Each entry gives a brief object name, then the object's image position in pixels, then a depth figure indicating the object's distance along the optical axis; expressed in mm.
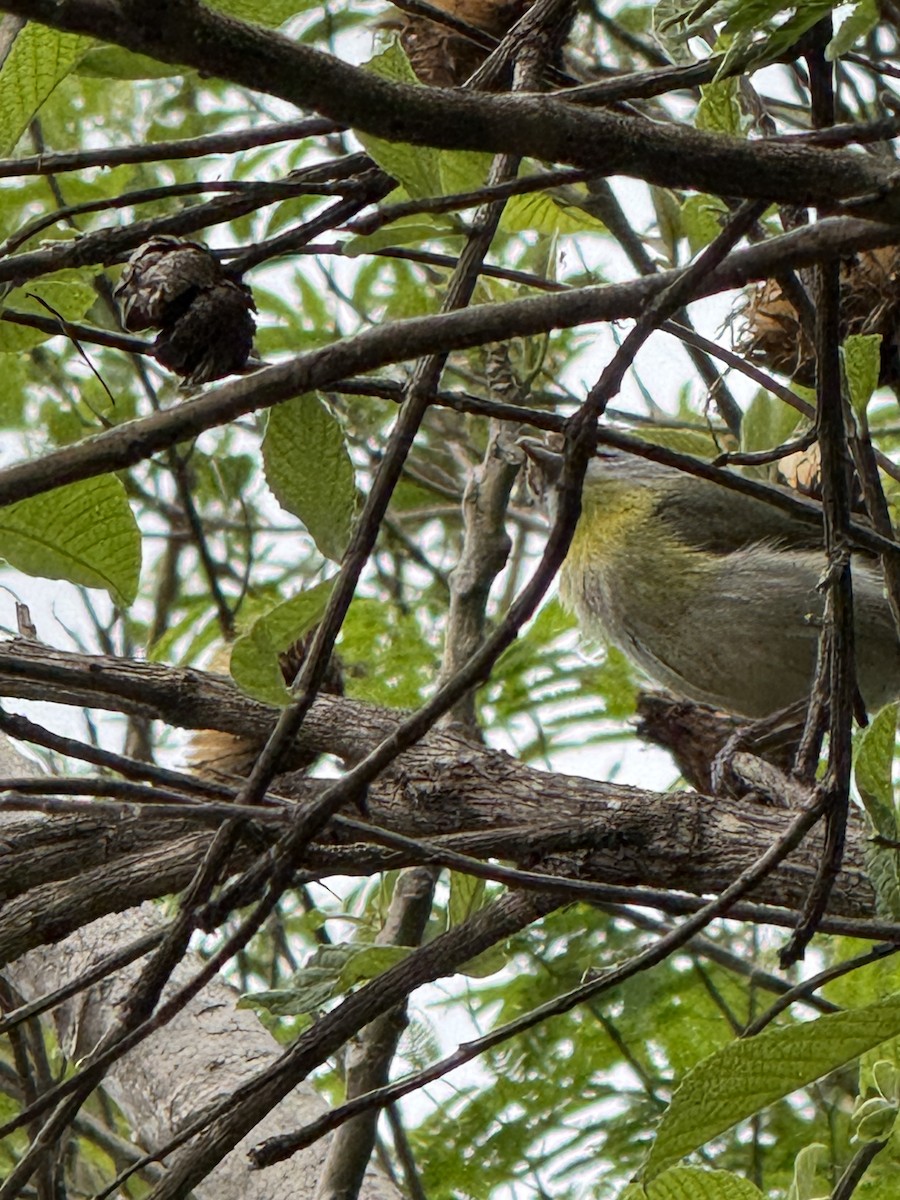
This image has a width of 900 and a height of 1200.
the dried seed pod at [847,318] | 3632
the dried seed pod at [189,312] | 3407
